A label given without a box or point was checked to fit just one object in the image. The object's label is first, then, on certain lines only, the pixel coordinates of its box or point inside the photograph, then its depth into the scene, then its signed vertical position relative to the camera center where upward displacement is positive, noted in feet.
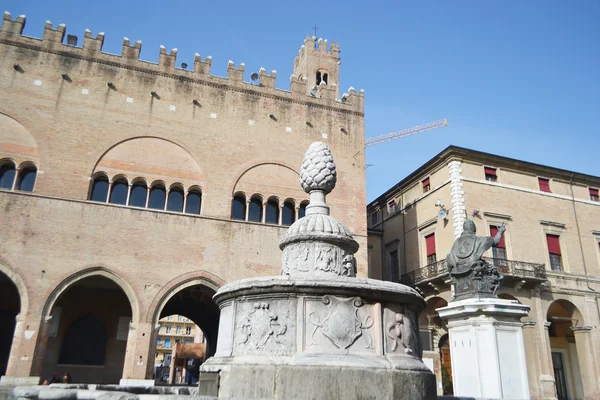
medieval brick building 52.19 +20.99
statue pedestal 22.52 +1.09
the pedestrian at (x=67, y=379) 49.05 -1.43
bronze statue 24.84 +5.27
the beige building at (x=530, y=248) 65.26 +18.21
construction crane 160.19 +77.00
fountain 15.37 +0.95
